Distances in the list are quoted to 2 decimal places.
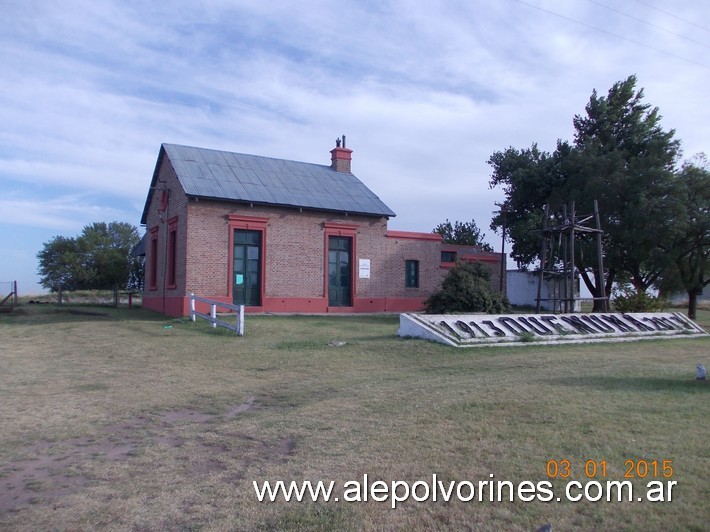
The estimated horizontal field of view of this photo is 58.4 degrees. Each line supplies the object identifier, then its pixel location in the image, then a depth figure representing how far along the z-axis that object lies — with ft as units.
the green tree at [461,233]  187.01
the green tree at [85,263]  115.55
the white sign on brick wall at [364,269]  89.81
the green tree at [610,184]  88.02
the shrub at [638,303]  66.13
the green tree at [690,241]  85.25
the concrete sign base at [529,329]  49.06
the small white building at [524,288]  110.93
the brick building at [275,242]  79.25
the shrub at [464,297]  58.90
